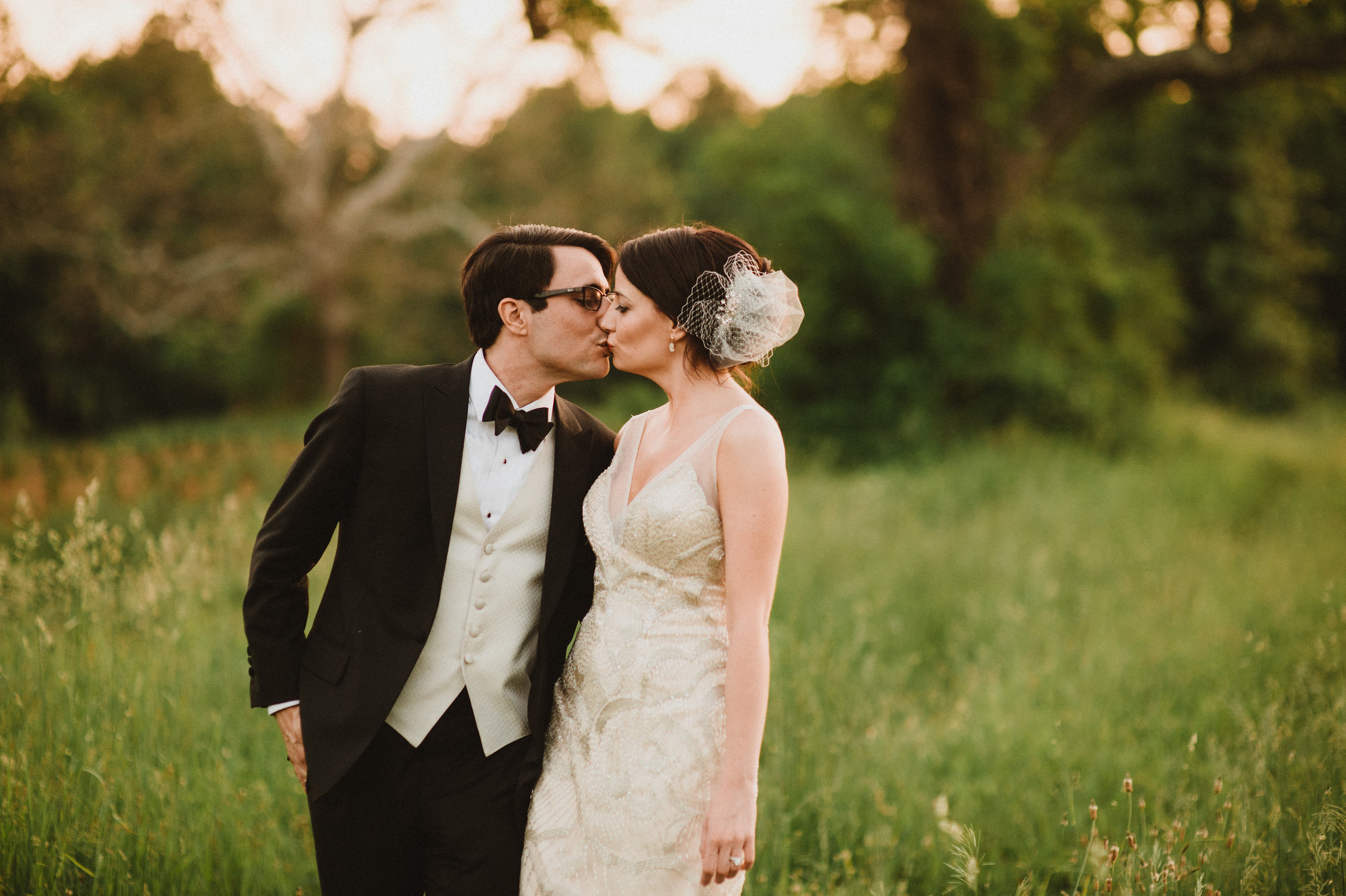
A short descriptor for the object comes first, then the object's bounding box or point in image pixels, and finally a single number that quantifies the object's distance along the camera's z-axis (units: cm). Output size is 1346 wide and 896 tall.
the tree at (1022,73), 1204
